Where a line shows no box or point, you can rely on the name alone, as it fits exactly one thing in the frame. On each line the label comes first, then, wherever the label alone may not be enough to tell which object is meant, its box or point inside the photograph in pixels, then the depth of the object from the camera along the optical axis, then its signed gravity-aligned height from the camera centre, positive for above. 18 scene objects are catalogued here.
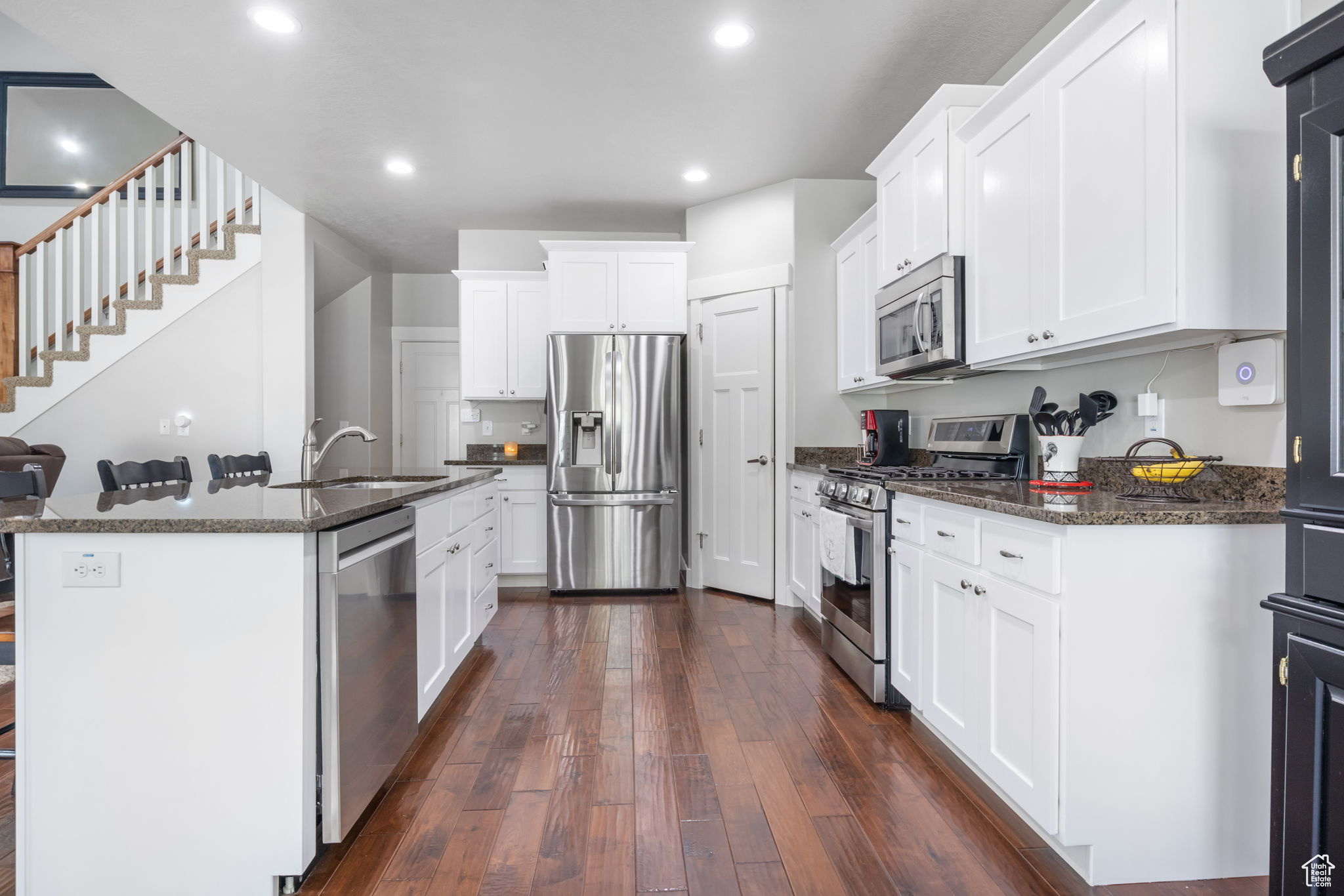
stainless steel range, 2.57 -0.36
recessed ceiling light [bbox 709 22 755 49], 2.68 +1.69
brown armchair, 3.74 -0.07
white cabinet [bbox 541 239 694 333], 4.55 +1.08
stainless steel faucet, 2.53 -0.03
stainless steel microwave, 2.50 +0.49
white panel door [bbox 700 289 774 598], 4.27 +0.01
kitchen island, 1.44 -0.56
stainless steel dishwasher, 1.56 -0.56
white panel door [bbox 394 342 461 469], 6.78 +0.42
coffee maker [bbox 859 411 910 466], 3.48 +0.03
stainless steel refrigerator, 4.45 -0.22
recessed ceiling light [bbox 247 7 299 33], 2.56 +1.68
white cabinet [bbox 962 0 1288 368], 1.53 +0.66
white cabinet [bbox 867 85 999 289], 2.49 +1.06
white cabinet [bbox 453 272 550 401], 4.95 +0.83
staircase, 4.62 +1.26
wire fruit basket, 1.65 -0.08
